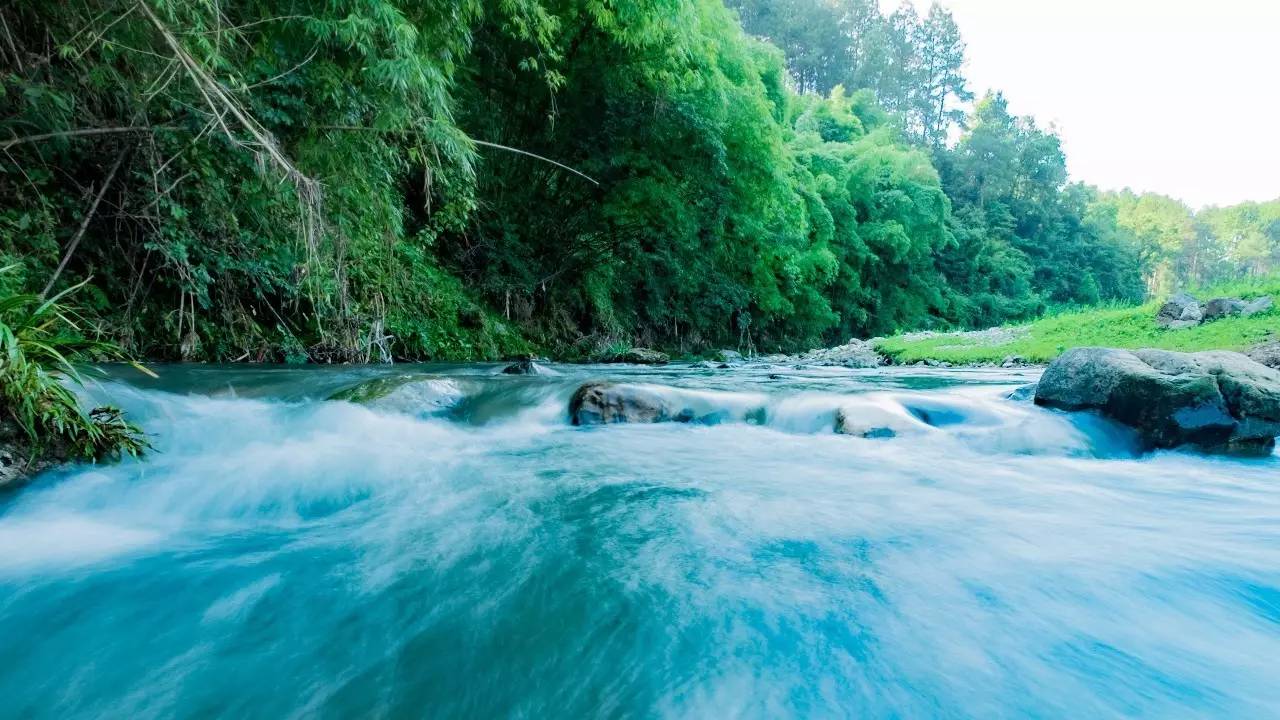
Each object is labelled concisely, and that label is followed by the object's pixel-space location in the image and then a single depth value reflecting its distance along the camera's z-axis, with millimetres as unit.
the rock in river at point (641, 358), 13547
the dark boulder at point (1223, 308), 10297
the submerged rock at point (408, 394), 5055
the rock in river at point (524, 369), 7559
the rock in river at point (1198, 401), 4344
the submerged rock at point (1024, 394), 5992
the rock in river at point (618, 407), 5352
